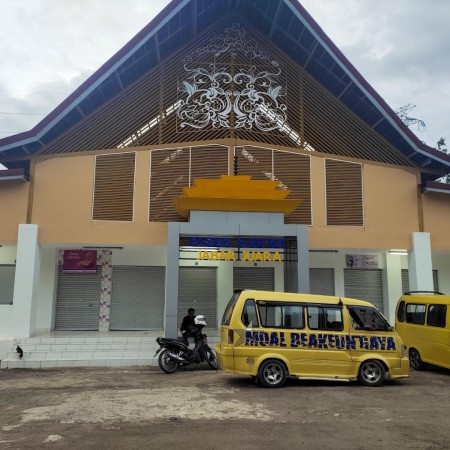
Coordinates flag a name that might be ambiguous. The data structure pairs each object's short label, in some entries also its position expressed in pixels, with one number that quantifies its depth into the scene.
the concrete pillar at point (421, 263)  14.12
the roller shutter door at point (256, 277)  16.23
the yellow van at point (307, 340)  8.70
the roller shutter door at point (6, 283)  14.89
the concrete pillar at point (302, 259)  12.62
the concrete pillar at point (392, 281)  16.53
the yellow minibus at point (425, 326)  10.31
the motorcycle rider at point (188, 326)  11.57
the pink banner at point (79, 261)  15.36
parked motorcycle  10.57
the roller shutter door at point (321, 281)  16.53
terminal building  12.80
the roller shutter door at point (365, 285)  16.73
